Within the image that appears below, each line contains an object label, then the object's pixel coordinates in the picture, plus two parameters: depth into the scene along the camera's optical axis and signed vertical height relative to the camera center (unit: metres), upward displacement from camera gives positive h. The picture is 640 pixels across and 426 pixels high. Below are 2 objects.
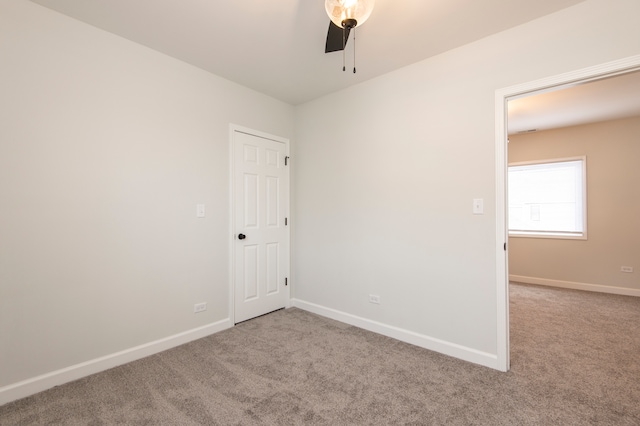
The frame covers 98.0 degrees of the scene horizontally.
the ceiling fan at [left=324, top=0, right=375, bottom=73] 1.45 +1.07
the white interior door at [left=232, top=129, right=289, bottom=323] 3.14 -0.15
